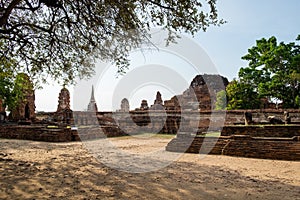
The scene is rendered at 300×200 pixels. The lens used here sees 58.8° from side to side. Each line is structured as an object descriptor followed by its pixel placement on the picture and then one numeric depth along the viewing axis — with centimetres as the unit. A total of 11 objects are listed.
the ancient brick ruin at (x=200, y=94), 2689
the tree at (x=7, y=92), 1898
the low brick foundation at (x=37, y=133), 1145
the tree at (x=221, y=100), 2981
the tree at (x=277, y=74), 2297
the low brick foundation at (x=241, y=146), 658
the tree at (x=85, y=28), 616
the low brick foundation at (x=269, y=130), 1070
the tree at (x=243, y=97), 2400
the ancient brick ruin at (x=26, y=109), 2412
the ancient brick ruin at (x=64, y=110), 2248
